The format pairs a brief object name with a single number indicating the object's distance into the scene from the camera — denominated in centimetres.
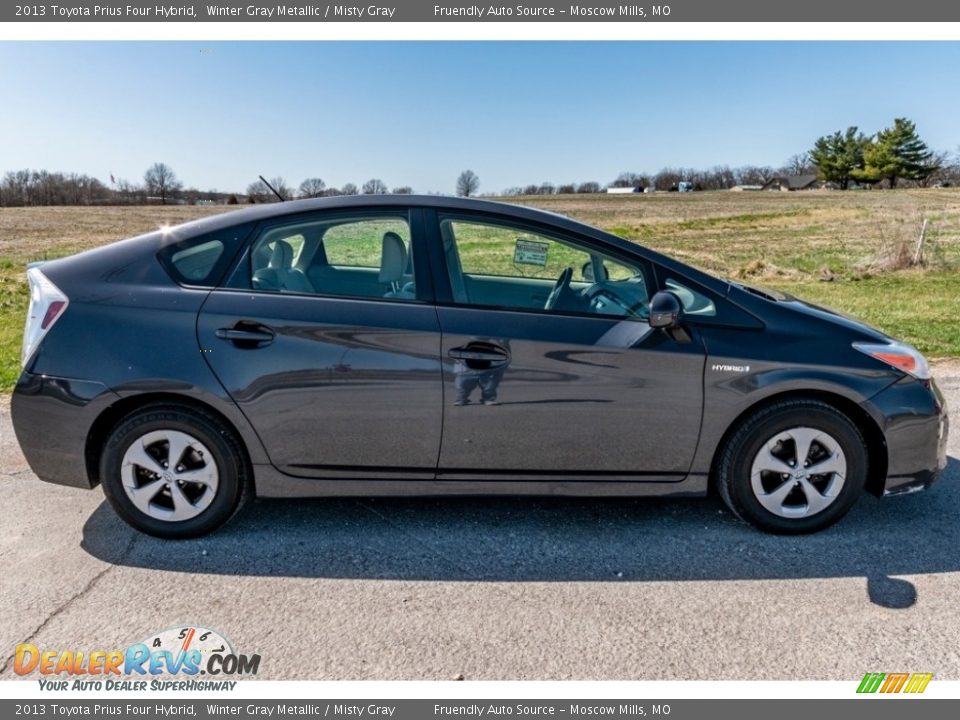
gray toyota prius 309
